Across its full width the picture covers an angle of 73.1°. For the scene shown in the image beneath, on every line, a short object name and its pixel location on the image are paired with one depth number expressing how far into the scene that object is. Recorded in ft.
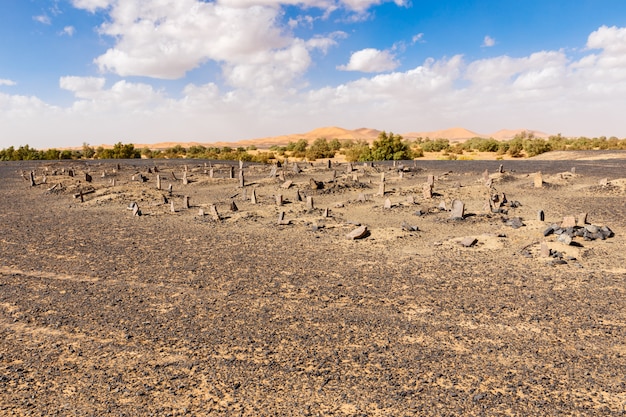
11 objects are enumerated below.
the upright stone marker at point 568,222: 38.47
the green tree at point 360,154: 137.59
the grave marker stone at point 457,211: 45.73
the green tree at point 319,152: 158.81
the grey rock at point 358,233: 39.11
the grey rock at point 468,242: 35.65
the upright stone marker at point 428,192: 59.72
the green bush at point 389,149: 134.51
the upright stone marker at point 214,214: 48.46
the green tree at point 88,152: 181.88
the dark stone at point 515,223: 41.42
